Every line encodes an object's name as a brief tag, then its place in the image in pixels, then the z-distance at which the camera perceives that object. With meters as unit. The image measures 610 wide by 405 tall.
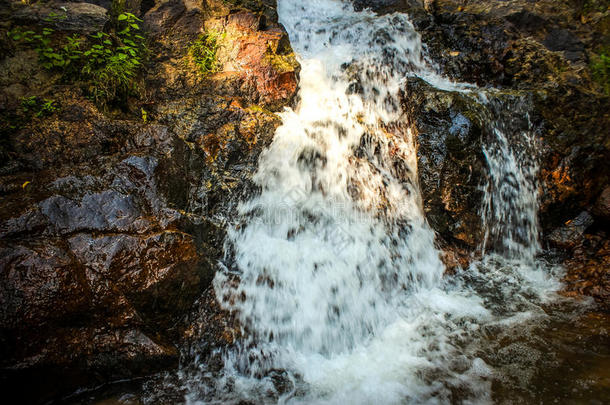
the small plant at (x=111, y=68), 4.06
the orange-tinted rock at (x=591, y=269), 3.70
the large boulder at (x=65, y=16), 4.24
